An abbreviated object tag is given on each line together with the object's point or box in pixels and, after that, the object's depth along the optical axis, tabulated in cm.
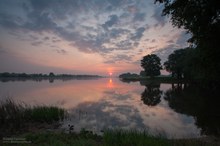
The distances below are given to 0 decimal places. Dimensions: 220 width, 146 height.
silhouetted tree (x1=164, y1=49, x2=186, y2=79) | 8848
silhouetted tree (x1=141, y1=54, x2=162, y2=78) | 11544
